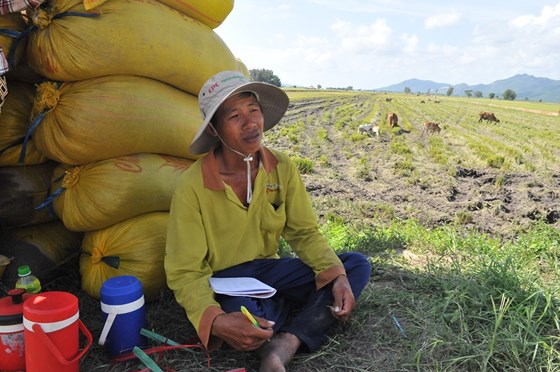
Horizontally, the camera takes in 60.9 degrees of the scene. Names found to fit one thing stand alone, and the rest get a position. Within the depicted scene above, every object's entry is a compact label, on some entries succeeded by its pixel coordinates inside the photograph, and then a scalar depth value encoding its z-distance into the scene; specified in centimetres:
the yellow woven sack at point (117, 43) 256
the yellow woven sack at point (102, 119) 262
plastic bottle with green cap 226
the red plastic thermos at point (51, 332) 194
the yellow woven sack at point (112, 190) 271
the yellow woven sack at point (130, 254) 276
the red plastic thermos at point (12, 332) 207
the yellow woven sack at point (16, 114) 284
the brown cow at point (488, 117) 2716
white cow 1712
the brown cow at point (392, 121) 2053
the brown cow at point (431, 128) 1857
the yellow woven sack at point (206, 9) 308
